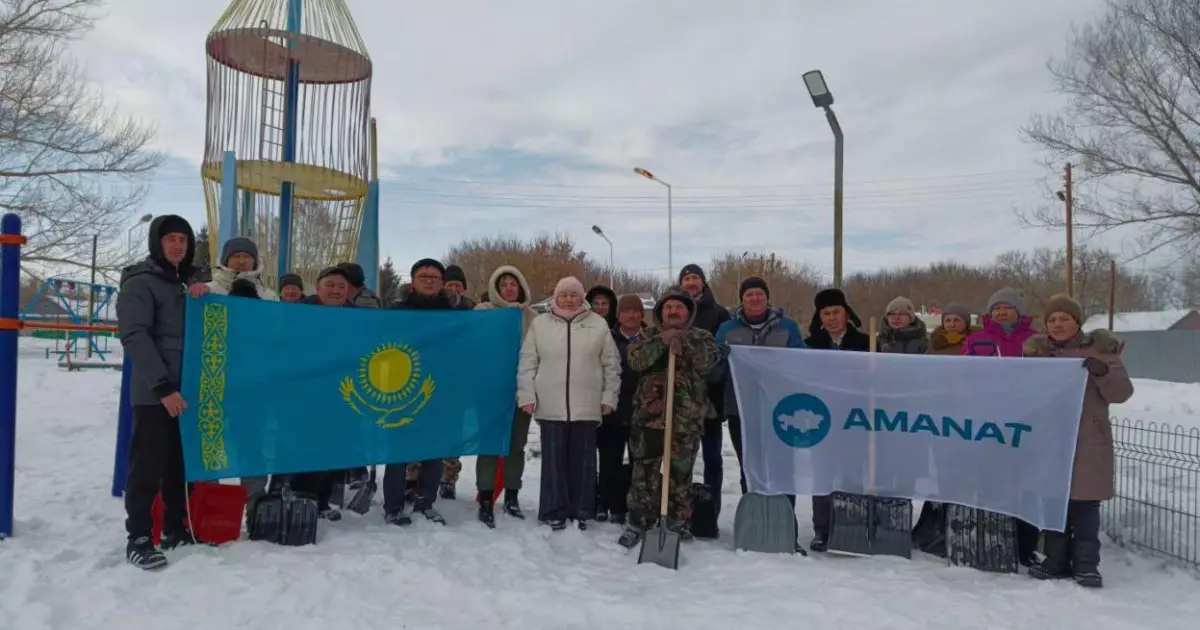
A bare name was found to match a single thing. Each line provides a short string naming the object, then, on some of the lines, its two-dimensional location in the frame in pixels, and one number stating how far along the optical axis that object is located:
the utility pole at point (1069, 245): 18.17
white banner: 4.70
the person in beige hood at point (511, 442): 5.48
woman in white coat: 5.25
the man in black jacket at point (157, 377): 4.09
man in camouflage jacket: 5.00
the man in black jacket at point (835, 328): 5.44
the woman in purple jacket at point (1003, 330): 5.28
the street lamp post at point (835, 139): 9.12
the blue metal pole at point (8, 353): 4.31
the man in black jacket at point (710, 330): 5.44
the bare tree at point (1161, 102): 13.23
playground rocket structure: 8.16
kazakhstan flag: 4.56
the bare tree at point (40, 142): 17.31
